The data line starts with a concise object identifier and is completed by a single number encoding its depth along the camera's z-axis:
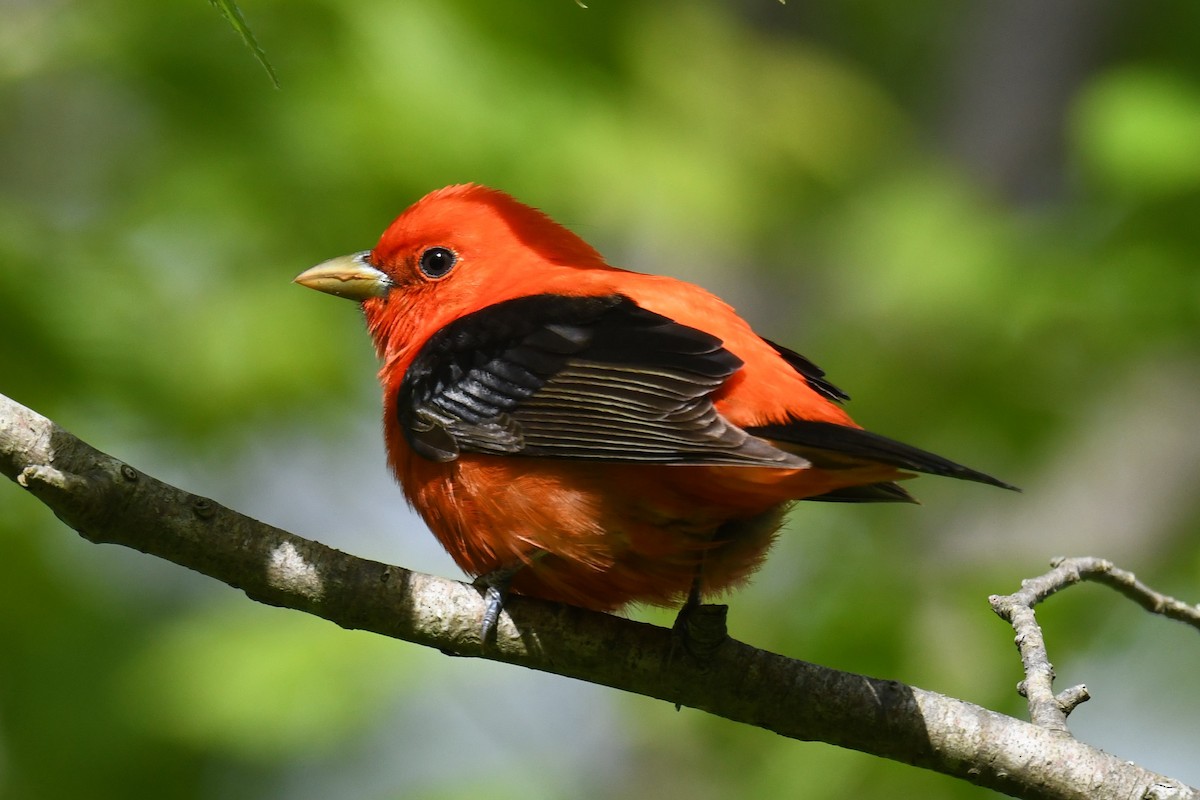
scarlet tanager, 6.76
